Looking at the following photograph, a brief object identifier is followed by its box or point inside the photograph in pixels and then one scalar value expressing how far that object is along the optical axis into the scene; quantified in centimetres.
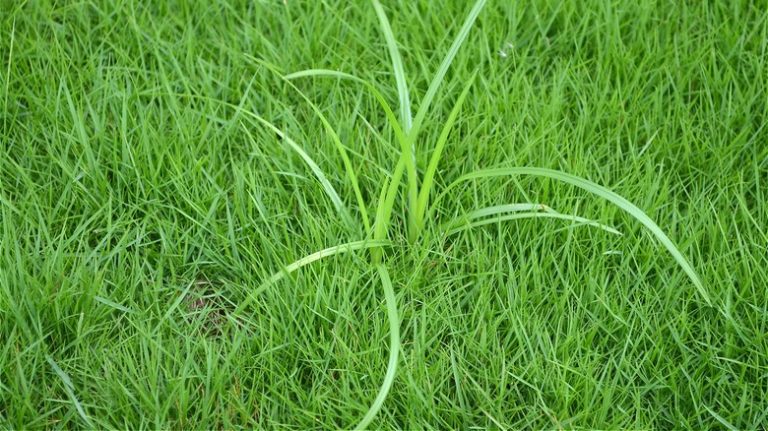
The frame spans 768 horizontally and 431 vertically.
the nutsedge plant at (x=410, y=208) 108
